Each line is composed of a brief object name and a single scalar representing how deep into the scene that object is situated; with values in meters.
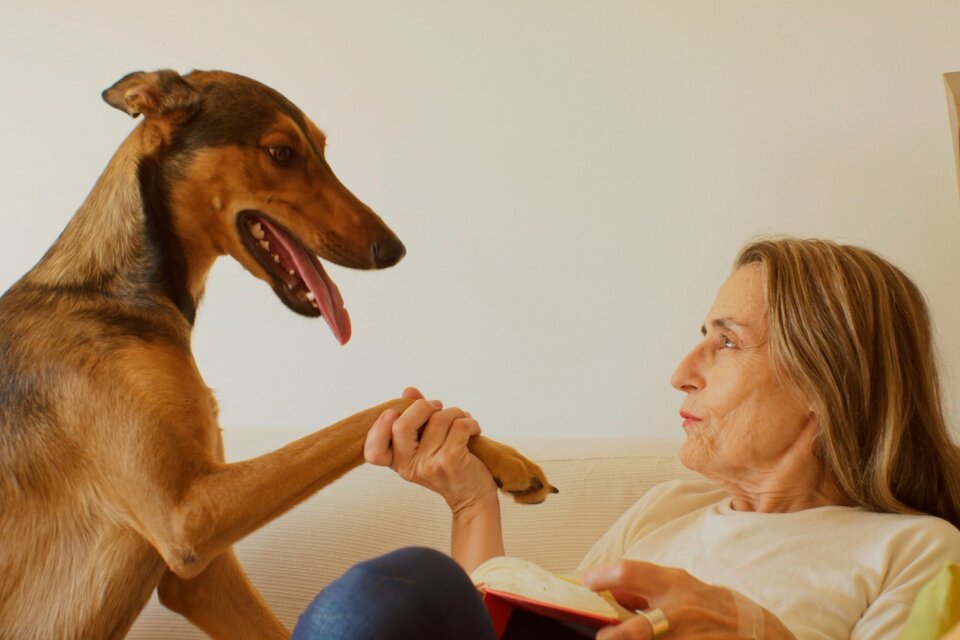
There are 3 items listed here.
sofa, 1.60
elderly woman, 1.19
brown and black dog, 1.21
